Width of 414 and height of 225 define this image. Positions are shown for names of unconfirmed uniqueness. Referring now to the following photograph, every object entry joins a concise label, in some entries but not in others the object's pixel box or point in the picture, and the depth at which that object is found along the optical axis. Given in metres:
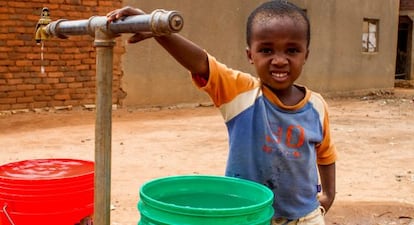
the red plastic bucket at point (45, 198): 1.51
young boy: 1.52
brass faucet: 1.50
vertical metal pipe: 1.18
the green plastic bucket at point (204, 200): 1.07
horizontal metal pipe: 1.05
